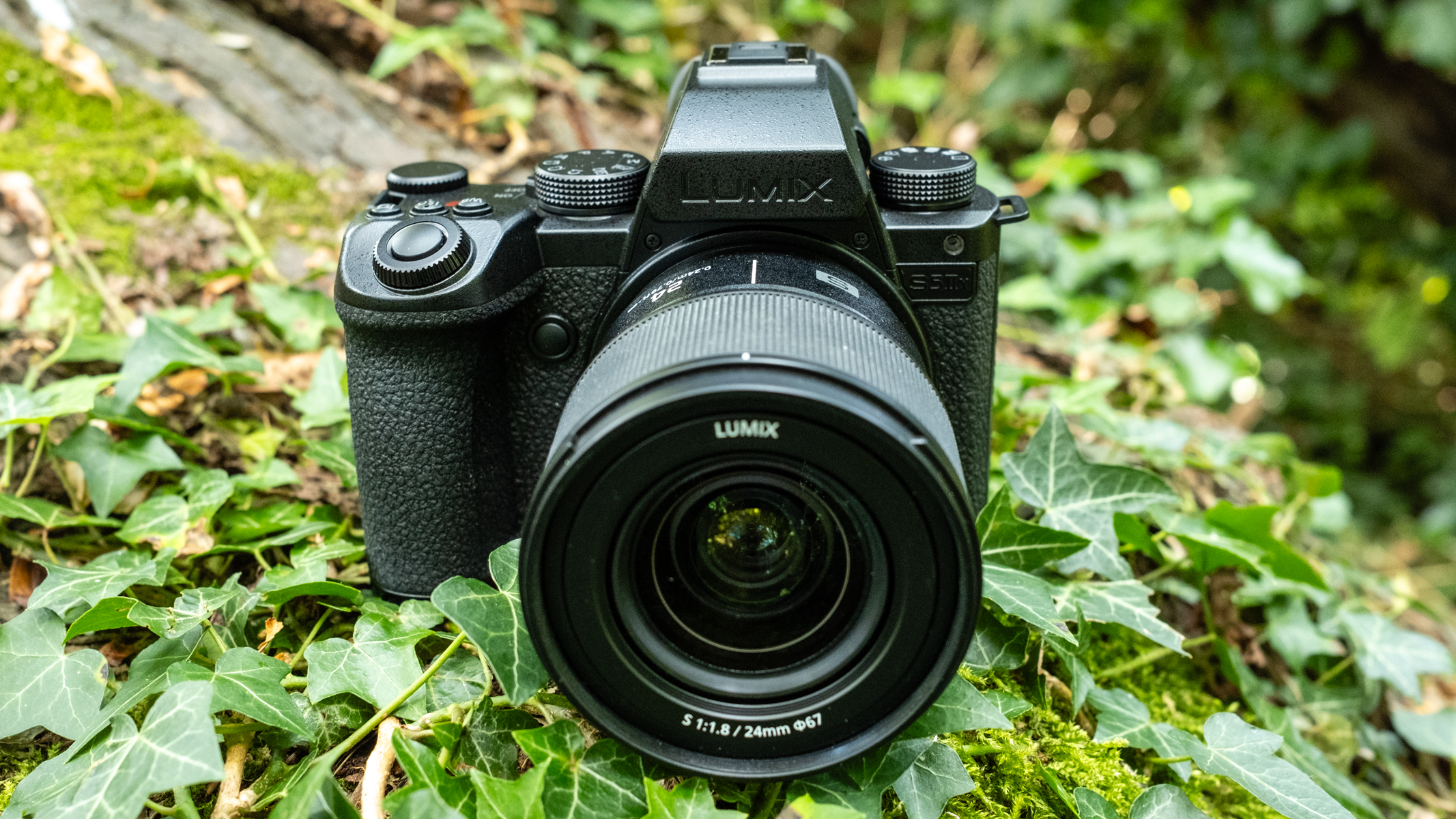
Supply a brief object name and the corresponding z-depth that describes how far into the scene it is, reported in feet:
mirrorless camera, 1.00
